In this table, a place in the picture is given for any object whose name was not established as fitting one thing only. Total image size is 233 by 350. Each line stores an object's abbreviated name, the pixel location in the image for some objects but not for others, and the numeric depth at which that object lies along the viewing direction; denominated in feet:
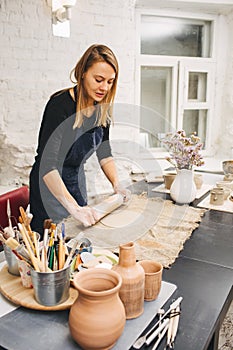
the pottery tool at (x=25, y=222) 3.26
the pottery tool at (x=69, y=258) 3.05
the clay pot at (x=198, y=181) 7.23
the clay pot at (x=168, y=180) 7.08
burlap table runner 4.31
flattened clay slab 5.13
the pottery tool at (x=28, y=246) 2.95
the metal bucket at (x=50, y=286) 2.93
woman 5.34
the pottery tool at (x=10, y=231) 3.41
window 10.70
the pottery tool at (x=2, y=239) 3.19
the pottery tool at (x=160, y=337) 2.67
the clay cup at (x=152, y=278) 3.10
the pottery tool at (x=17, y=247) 3.03
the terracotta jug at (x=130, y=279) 2.85
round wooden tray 3.01
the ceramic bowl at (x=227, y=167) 7.66
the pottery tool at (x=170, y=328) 2.71
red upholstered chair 5.46
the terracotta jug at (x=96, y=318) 2.45
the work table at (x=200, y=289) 2.81
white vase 6.12
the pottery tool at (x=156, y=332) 2.69
